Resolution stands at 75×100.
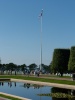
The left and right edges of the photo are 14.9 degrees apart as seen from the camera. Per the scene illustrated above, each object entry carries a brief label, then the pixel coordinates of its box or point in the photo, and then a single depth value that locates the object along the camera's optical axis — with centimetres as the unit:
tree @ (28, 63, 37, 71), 13955
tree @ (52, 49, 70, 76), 6419
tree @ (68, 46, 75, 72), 5754
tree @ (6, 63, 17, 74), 11781
